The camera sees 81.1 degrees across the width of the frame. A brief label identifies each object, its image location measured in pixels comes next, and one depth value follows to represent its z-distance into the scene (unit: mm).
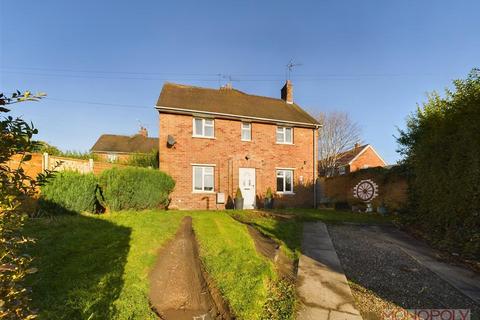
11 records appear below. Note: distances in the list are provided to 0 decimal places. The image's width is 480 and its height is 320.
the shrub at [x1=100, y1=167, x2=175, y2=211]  11172
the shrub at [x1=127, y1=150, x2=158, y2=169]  19125
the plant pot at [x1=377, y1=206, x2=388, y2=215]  14407
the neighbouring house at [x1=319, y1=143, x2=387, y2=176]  32469
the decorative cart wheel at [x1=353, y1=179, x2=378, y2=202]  16330
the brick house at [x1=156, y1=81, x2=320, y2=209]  15992
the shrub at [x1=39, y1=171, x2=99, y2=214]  9852
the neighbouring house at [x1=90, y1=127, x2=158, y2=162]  38897
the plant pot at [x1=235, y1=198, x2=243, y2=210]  15594
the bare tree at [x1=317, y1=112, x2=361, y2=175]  32969
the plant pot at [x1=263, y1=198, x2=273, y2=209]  16831
